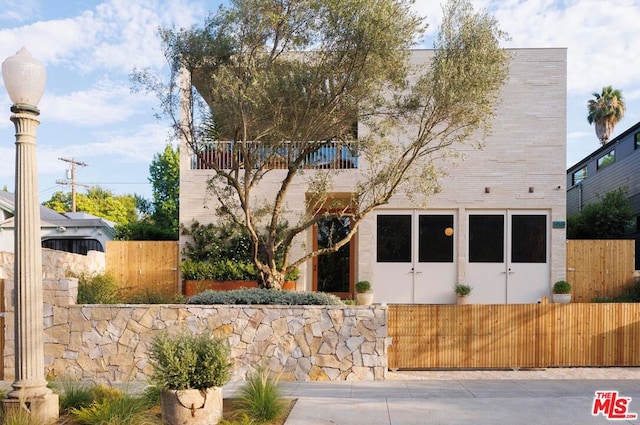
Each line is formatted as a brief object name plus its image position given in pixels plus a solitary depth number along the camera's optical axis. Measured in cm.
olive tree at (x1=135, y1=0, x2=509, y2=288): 877
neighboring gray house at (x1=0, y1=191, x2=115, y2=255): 1890
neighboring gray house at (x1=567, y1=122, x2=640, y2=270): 1978
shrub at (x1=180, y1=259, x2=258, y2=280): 1456
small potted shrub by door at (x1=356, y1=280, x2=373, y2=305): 1468
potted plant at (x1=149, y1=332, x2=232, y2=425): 572
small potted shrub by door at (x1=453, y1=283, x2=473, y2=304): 1471
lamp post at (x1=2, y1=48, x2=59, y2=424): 577
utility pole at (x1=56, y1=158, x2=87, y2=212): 3918
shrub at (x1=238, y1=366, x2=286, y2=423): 607
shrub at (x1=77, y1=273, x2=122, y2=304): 978
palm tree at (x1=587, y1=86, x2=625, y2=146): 3225
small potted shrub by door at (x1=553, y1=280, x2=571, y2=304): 1445
